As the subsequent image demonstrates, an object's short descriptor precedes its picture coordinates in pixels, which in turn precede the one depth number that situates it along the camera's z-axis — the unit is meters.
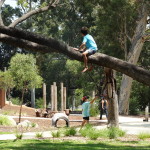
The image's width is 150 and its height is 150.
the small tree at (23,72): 37.53
